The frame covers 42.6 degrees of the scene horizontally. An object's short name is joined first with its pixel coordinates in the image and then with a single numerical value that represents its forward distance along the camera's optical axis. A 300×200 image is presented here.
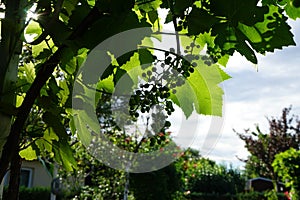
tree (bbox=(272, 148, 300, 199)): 9.27
